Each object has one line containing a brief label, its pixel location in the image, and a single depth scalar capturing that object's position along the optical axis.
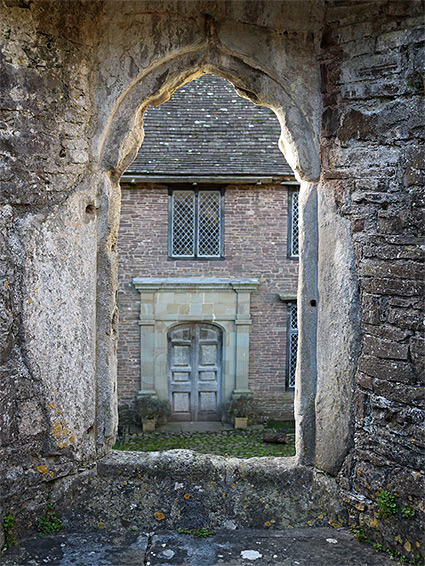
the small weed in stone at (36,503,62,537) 3.35
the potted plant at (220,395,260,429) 12.05
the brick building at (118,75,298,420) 11.80
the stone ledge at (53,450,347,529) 3.48
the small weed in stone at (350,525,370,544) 3.29
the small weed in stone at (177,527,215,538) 3.38
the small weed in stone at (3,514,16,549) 3.18
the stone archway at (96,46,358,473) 3.46
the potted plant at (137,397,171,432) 11.80
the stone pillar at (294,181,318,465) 3.60
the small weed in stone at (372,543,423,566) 3.04
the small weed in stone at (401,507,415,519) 3.09
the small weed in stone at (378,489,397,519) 3.17
